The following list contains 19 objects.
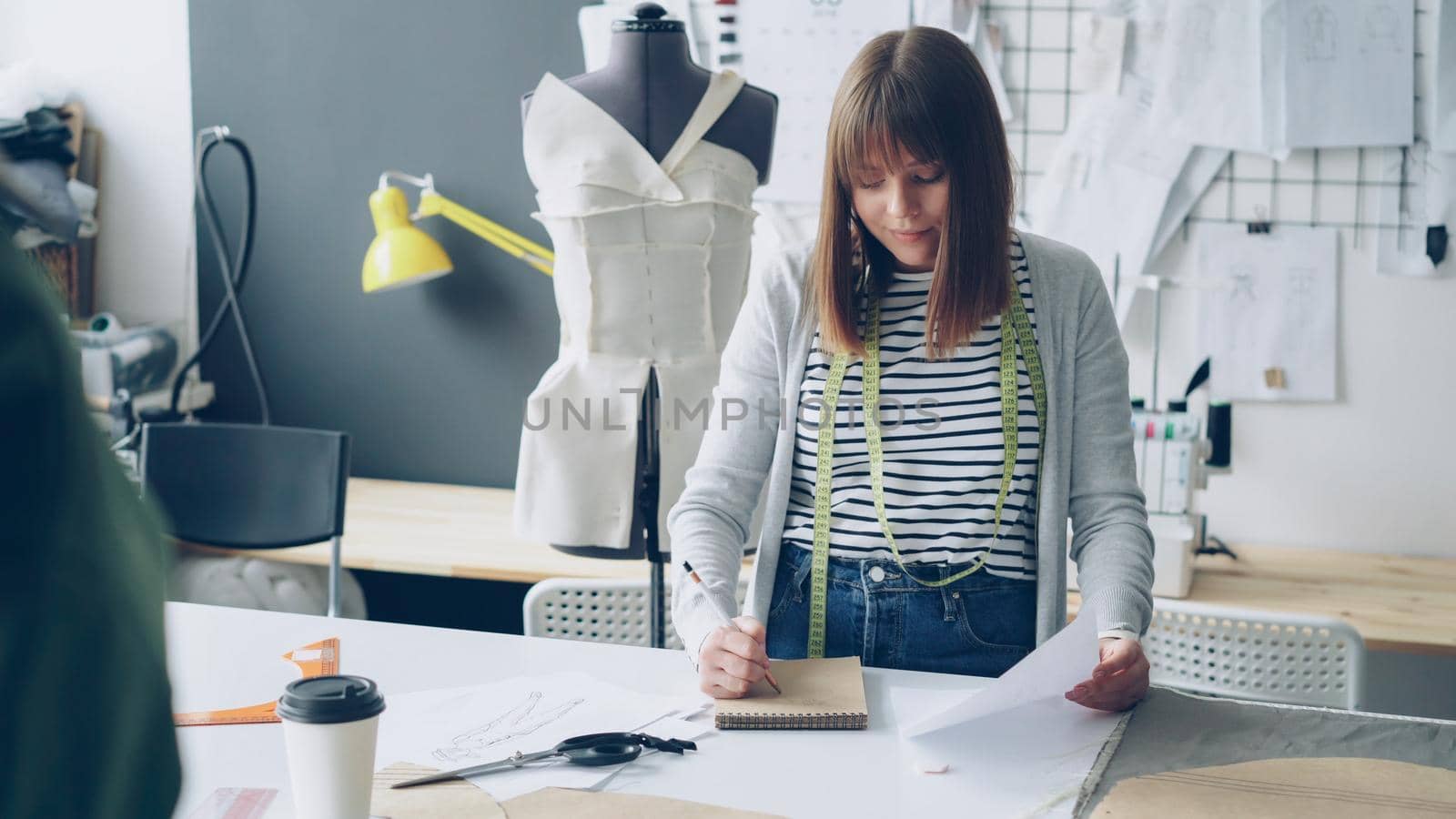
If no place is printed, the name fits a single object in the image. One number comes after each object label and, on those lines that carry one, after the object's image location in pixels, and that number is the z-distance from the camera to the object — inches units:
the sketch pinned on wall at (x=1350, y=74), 100.1
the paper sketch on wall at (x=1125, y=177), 105.0
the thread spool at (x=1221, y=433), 98.0
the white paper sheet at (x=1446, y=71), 99.0
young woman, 52.5
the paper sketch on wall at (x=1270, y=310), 104.0
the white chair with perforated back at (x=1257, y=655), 66.2
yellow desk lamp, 111.3
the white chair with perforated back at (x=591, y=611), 72.9
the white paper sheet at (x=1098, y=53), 104.9
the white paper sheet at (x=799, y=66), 111.0
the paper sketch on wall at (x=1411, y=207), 100.7
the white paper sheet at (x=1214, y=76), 102.7
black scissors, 40.7
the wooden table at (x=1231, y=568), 87.4
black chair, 90.7
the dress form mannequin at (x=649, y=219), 81.5
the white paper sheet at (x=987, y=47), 107.8
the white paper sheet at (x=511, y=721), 40.9
